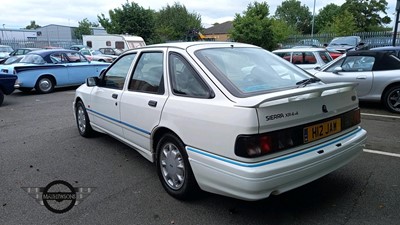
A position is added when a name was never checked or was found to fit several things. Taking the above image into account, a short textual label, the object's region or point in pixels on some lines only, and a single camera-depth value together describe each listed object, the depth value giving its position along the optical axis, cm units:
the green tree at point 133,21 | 3997
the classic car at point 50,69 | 1146
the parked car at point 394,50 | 872
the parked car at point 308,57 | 1009
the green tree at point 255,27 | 2943
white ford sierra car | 270
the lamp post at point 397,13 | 1199
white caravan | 2805
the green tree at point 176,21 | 5194
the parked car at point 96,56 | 2065
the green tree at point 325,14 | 8444
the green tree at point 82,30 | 7079
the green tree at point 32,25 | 11972
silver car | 743
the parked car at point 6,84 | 962
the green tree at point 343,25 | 3606
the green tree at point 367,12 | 6094
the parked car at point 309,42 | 2849
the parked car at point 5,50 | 2385
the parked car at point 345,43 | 1855
